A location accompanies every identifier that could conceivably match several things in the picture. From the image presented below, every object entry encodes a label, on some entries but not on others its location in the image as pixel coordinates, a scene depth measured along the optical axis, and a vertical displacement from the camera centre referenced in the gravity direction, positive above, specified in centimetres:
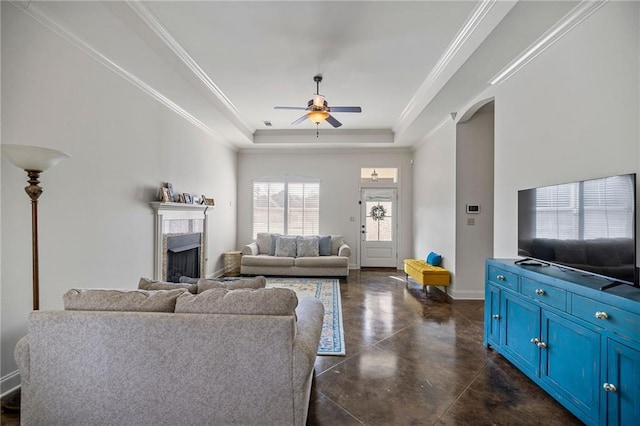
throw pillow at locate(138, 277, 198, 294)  203 -53
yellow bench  464 -101
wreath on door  702 +4
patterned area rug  295 -135
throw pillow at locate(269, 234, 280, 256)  641 -74
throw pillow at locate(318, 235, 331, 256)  633 -72
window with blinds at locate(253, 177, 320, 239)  712 +19
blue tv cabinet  156 -83
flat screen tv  173 -8
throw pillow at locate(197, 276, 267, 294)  203 -52
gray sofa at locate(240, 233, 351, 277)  591 -92
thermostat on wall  451 +10
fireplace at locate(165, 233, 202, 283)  417 -69
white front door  701 -32
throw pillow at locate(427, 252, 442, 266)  508 -81
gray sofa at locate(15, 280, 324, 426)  159 -87
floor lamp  180 +32
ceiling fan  354 +132
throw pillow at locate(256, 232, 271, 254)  652 -66
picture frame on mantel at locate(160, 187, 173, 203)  382 +24
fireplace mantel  382 -8
